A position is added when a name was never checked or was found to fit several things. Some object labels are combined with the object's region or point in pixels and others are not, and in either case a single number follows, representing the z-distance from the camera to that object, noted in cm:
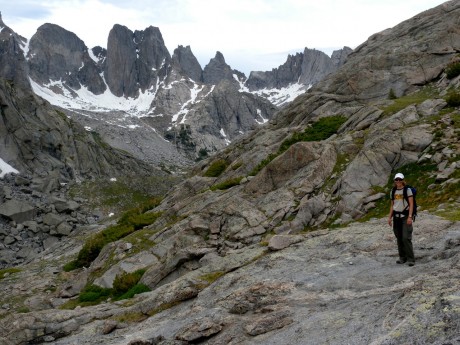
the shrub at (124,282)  2084
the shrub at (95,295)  2131
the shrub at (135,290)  1914
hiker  1170
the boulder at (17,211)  6103
